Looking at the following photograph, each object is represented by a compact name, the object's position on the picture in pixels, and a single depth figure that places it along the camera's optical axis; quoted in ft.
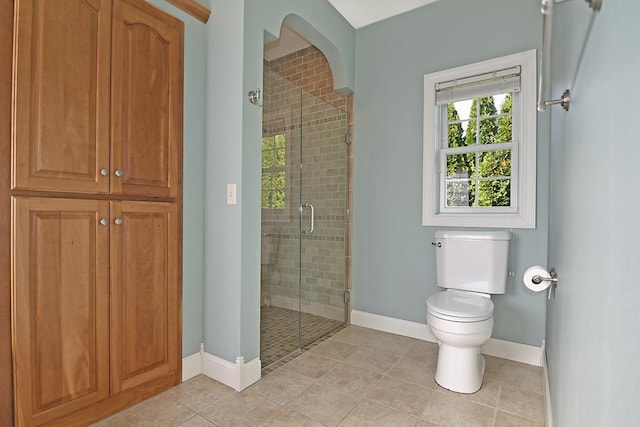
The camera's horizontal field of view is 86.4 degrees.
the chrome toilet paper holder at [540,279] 4.30
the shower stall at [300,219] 7.75
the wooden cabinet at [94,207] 4.64
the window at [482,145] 7.56
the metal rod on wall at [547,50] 2.42
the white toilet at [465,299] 6.06
